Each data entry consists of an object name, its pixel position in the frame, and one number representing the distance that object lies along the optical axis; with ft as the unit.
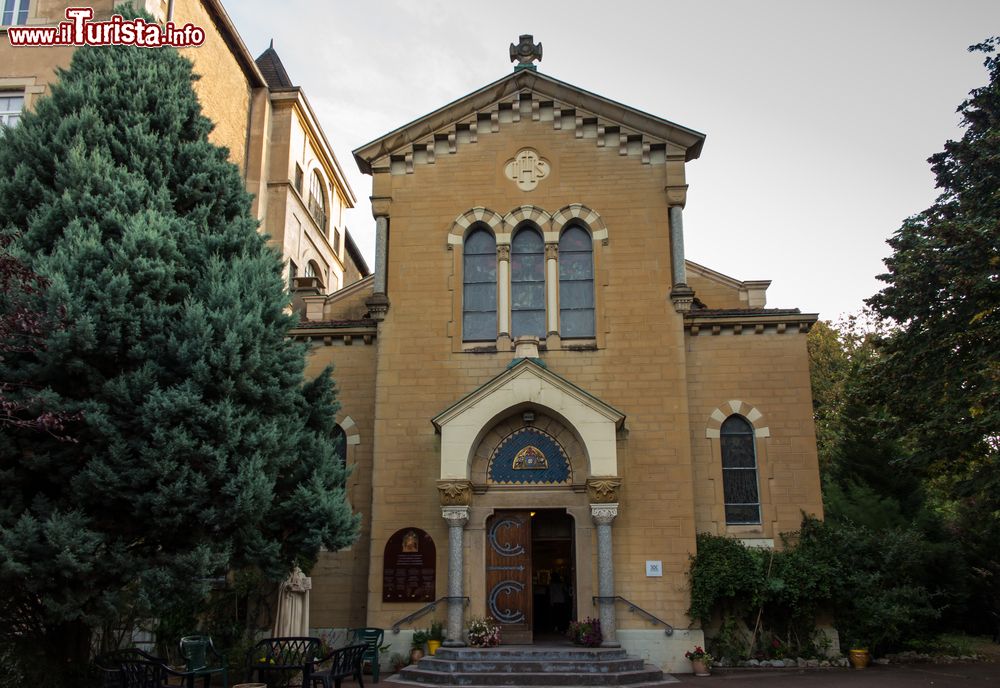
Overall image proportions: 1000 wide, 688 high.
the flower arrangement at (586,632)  55.88
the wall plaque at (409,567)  59.52
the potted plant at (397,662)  57.47
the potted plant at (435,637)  56.80
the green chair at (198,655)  37.68
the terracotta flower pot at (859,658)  57.57
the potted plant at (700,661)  55.52
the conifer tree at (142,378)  36.17
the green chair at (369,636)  53.59
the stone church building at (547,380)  59.21
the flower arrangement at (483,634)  55.98
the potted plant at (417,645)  56.95
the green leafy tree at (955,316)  58.75
